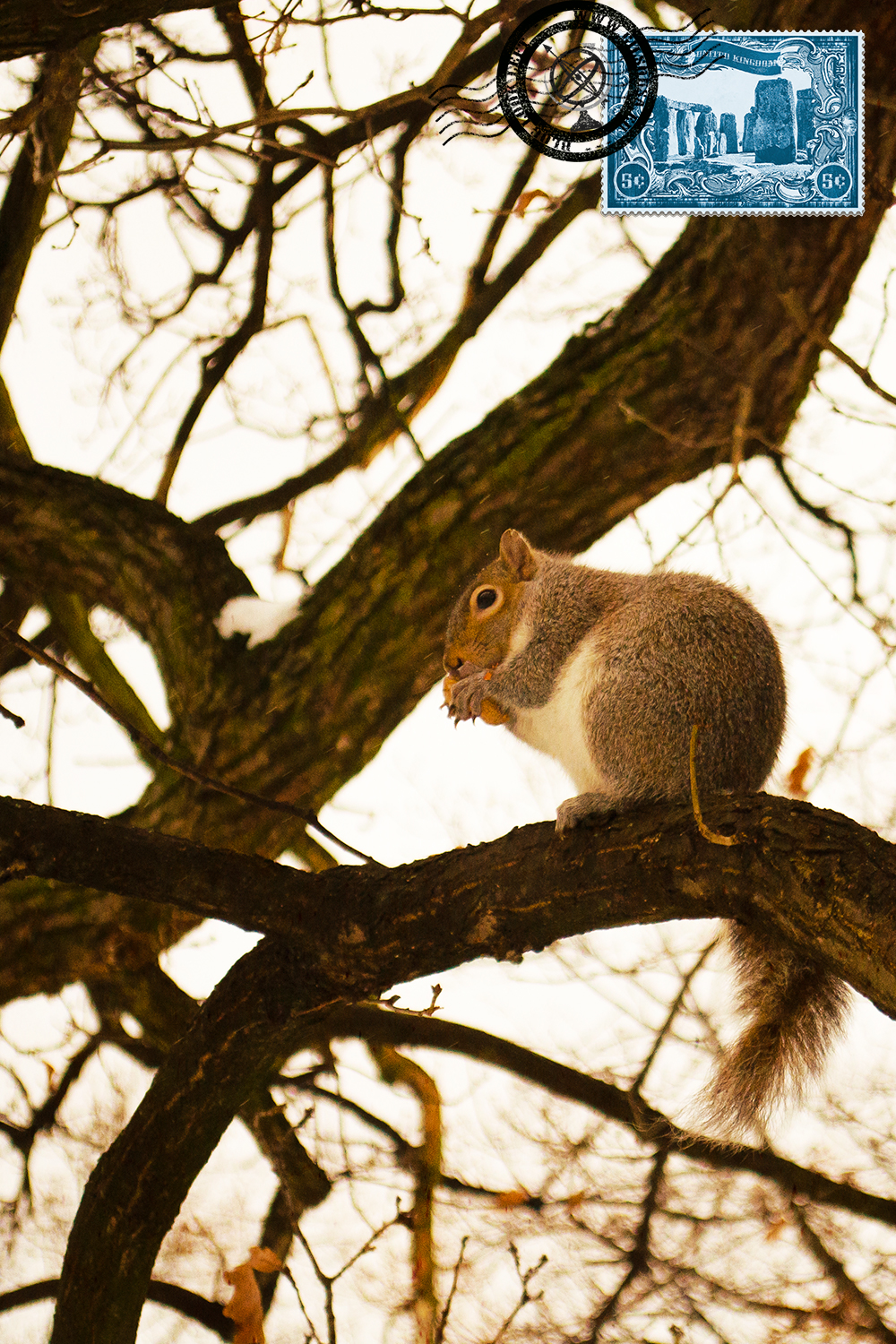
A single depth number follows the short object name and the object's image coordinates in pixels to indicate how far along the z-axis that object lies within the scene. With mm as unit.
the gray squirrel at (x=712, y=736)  3527
